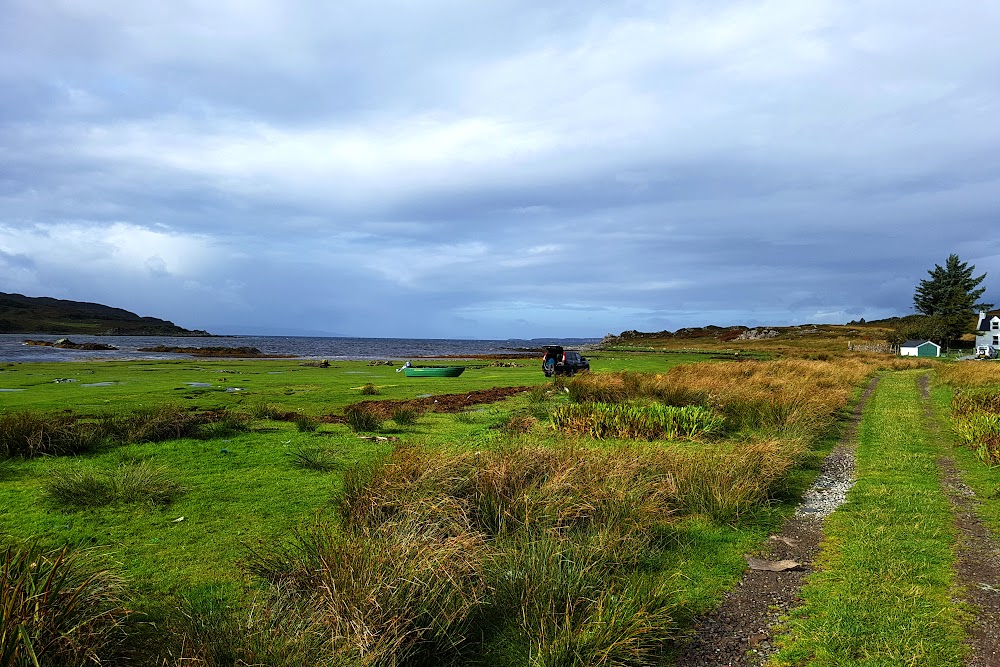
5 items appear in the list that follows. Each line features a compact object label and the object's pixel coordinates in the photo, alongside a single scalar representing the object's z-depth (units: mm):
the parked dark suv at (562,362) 39531
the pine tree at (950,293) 113625
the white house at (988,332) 89438
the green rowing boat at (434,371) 41188
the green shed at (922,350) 81812
